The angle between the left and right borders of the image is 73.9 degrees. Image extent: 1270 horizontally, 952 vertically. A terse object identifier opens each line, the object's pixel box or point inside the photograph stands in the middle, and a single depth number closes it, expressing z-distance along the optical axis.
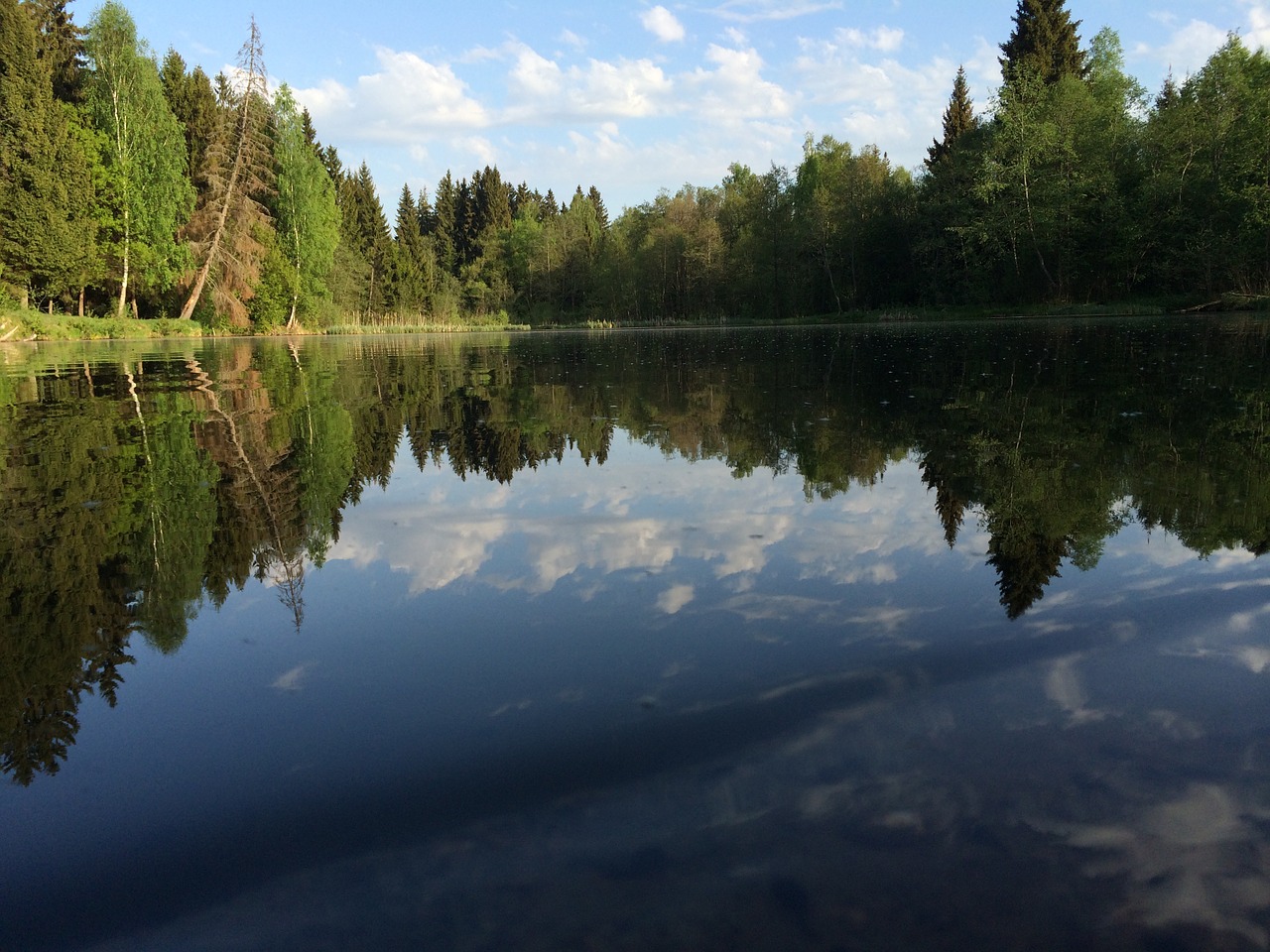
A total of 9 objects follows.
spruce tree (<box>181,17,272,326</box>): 41.94
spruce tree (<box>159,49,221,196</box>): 49.94
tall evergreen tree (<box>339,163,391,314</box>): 67.62
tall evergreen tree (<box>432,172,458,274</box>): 99.50
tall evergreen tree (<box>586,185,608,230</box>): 119.50
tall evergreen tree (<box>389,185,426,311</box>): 73.69
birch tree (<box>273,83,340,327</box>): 47.03
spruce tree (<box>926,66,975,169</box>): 55.83
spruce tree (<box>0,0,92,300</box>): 36.69
